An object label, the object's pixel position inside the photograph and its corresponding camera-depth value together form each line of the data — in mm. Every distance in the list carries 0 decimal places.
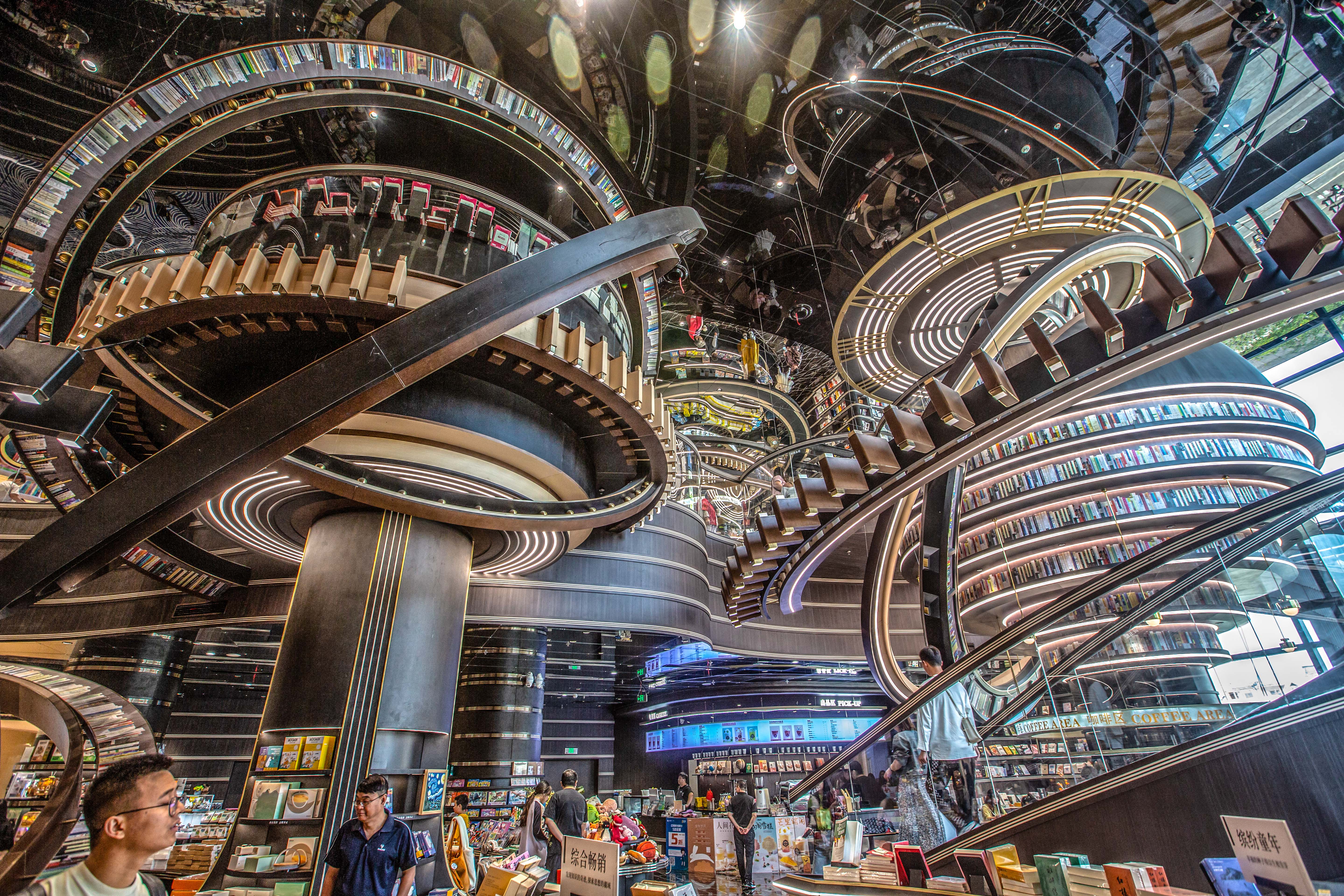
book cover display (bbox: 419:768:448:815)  6102
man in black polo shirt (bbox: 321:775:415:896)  3305
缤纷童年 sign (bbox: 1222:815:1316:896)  1896
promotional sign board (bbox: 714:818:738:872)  5746
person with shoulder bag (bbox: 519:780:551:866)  5863
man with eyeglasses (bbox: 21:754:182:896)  1784
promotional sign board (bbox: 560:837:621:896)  2709
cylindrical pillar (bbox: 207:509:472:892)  5742
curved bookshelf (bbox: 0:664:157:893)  5945
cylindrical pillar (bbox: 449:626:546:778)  11102
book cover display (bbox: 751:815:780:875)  6035
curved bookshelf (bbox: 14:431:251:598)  6086
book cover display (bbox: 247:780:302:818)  5367
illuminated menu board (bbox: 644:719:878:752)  18438
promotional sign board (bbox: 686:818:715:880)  5668
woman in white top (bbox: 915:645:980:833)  4383
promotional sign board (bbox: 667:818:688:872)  6598
